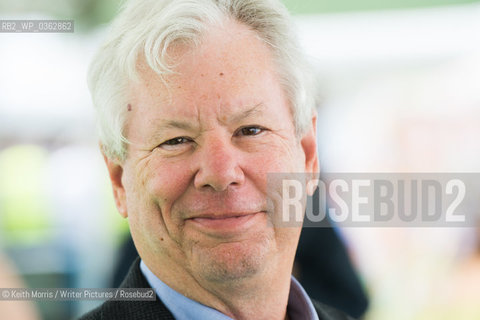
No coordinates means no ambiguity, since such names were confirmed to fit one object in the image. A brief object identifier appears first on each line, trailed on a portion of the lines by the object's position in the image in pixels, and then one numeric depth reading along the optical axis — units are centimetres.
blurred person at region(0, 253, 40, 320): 182
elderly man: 168
